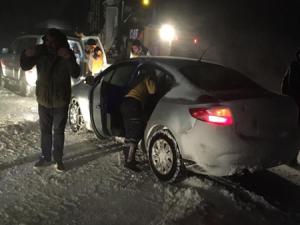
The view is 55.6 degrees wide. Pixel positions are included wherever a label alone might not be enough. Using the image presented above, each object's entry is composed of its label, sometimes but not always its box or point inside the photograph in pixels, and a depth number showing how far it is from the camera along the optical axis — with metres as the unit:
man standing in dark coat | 3.62
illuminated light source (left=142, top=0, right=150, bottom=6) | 10.23
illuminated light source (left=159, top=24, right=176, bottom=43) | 11.14
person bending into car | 3.76
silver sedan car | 3.21
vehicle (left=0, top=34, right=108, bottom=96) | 7.86
